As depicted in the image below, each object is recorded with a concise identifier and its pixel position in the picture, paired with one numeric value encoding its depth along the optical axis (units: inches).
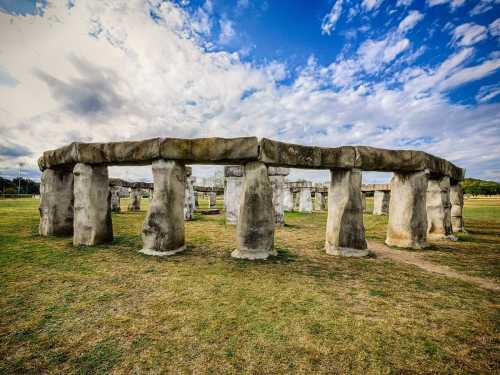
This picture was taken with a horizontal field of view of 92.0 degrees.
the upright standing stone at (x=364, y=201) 769.9
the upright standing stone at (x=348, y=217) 223.6
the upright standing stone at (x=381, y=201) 674.2
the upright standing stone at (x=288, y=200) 768.9
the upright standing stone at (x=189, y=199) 497.0
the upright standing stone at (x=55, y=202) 283.7
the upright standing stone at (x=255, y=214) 205.3
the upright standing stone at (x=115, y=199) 640.4
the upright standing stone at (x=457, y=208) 384.9
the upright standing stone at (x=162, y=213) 211.2
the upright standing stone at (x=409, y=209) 258.4
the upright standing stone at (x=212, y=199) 815.3
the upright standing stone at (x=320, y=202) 888.9
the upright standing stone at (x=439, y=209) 317.9
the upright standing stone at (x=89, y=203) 238.1
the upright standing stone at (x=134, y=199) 709.3
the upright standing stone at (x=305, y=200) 751.2
